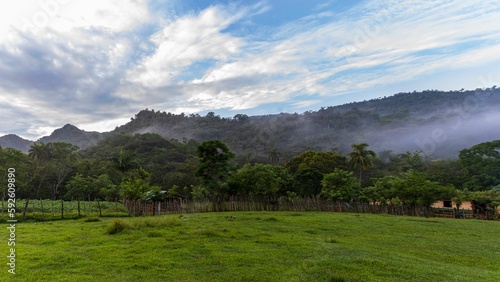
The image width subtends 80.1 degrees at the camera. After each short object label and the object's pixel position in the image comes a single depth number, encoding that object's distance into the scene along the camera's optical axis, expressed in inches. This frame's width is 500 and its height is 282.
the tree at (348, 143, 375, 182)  1785.2
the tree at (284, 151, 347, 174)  1715.1
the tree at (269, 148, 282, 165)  2684.5
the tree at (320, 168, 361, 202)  1178.0
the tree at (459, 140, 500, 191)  1534.2
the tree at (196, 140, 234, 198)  1200.2
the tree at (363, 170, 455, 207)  1094.4
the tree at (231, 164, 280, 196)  1204.3
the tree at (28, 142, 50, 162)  2054.6
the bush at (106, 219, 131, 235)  491.7
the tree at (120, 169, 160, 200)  1155.9
